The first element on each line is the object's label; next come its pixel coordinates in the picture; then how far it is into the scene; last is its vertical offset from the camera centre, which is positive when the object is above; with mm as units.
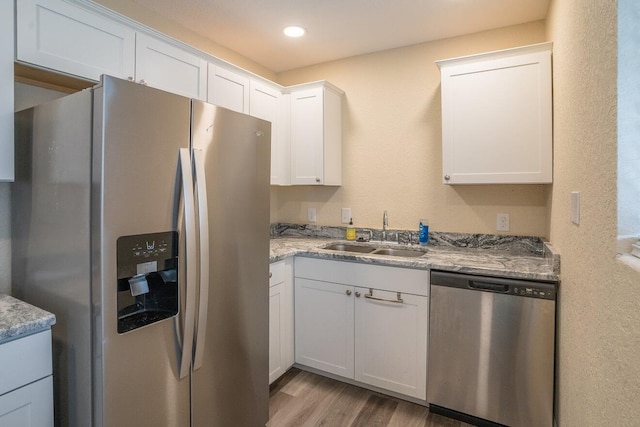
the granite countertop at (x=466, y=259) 1726 -298
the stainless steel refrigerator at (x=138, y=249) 1110 -155
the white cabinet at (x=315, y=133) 2689 +639
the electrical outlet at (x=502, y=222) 2345 -77
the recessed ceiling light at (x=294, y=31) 2342 +1296
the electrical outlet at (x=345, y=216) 2941 -52
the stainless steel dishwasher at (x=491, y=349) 1676 -747
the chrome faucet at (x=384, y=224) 2732 -113
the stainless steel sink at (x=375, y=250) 2455 -312
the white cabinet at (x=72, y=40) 1340 +751
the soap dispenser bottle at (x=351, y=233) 2832 -196
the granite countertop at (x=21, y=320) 1047 -376
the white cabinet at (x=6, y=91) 1271 +459
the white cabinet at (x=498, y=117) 1938 +584
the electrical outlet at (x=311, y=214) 3127 -40
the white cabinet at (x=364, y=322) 2018 -738
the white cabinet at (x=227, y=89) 2182 +838
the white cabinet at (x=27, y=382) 1033 -570
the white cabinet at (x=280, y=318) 2178 -744
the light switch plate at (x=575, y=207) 1263 +19
